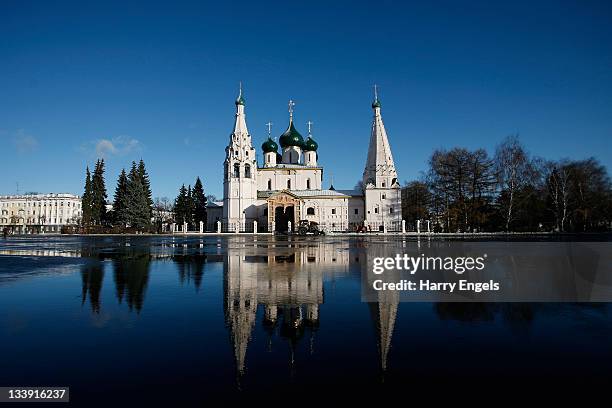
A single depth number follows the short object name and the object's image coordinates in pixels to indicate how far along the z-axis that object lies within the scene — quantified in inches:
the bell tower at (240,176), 2367.1
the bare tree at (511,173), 1838.1
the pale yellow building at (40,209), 4490.7
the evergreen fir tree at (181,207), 2731.3
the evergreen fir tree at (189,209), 2743.6
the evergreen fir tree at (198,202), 2805.1
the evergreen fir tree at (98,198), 2488.9
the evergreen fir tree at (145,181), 2503.9
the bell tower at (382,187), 2359.7
